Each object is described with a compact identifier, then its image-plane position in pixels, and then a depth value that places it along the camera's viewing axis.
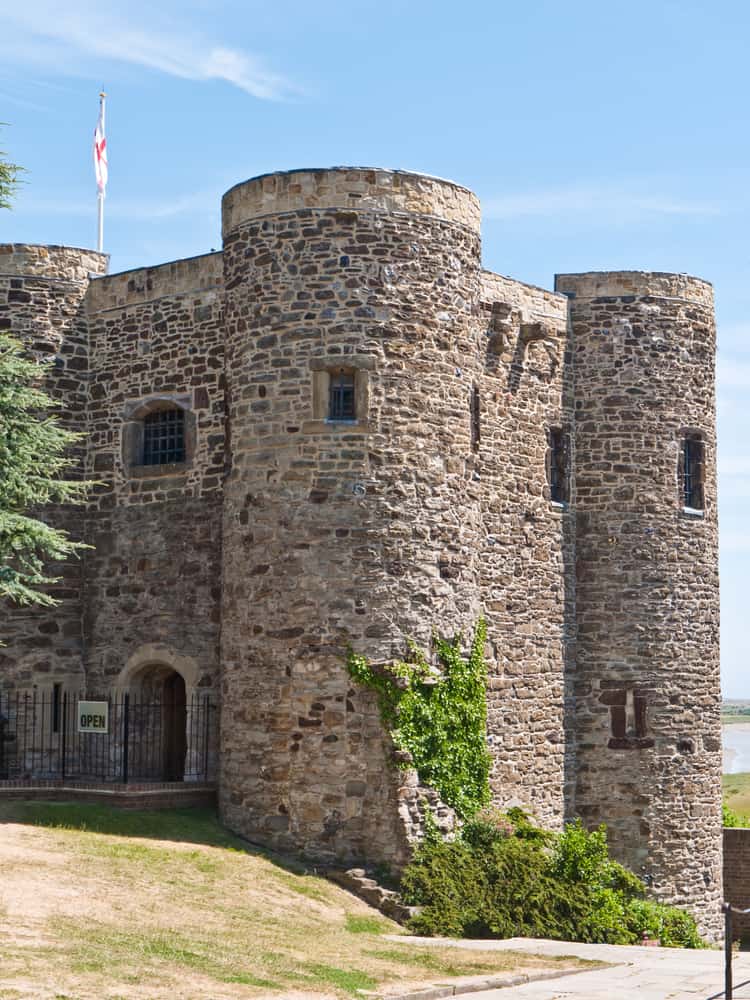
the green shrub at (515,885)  19.95
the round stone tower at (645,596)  26.70
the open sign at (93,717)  23.53
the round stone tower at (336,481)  21.00
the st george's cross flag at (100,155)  28.44
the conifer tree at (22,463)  20.72
